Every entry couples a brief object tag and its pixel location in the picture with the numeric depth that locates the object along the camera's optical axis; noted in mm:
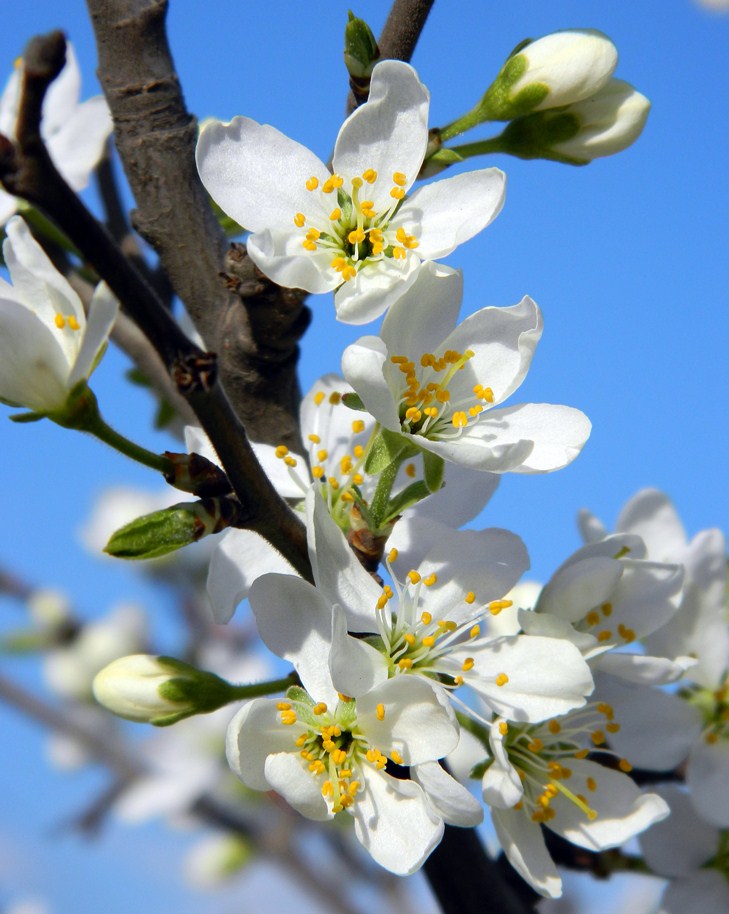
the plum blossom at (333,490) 409
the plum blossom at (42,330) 389
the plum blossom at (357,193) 403
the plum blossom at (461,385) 397
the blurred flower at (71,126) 446
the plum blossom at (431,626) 395
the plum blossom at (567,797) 406
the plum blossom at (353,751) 393
